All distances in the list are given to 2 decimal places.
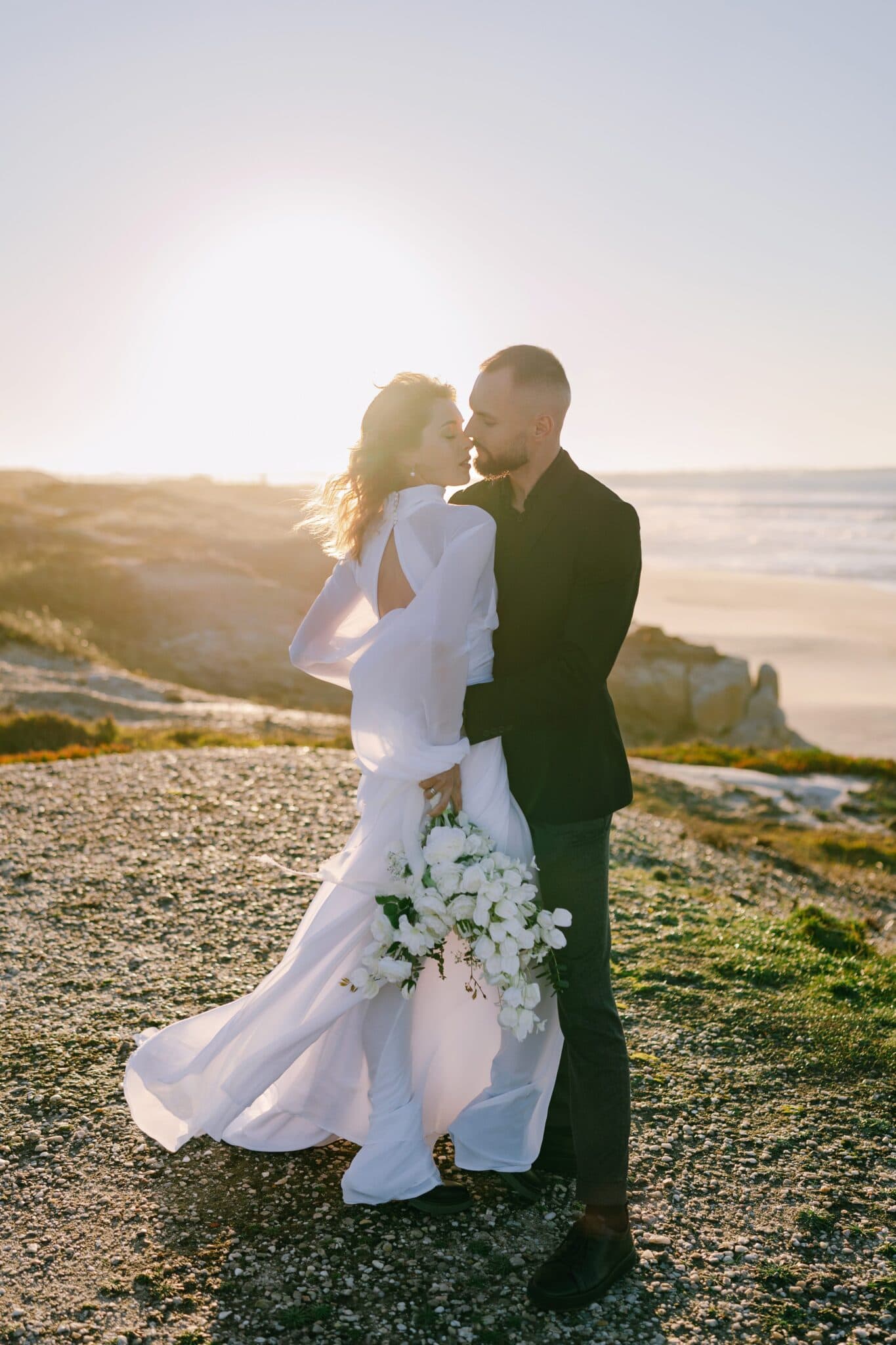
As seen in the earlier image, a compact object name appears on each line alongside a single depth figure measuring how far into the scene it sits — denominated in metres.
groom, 3.51
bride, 3.57
